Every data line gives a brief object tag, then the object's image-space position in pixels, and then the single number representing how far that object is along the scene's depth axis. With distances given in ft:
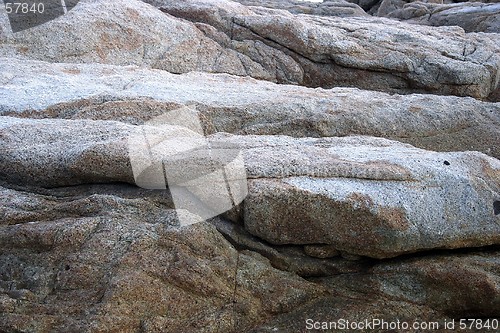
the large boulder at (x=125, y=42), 42.59
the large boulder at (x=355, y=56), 52.85
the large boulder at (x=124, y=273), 19.49
